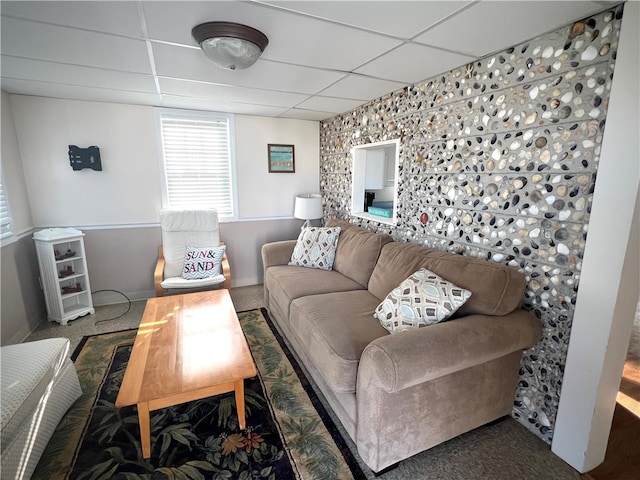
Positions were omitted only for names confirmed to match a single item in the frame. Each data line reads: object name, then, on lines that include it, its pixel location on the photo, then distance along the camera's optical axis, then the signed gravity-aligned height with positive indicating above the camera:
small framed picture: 3.90 +0.31
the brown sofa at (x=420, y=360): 1.37 -0.88
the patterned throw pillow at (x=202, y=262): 3.14 -0.84
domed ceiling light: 1.52 +0.73
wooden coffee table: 1.49 -0.99
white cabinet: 2.79 -0.88
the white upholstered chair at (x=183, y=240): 3.08 -0.65
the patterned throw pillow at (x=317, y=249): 3.03 -0.67
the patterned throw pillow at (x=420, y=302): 1.67 -0.68
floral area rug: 1.49 -1.39
